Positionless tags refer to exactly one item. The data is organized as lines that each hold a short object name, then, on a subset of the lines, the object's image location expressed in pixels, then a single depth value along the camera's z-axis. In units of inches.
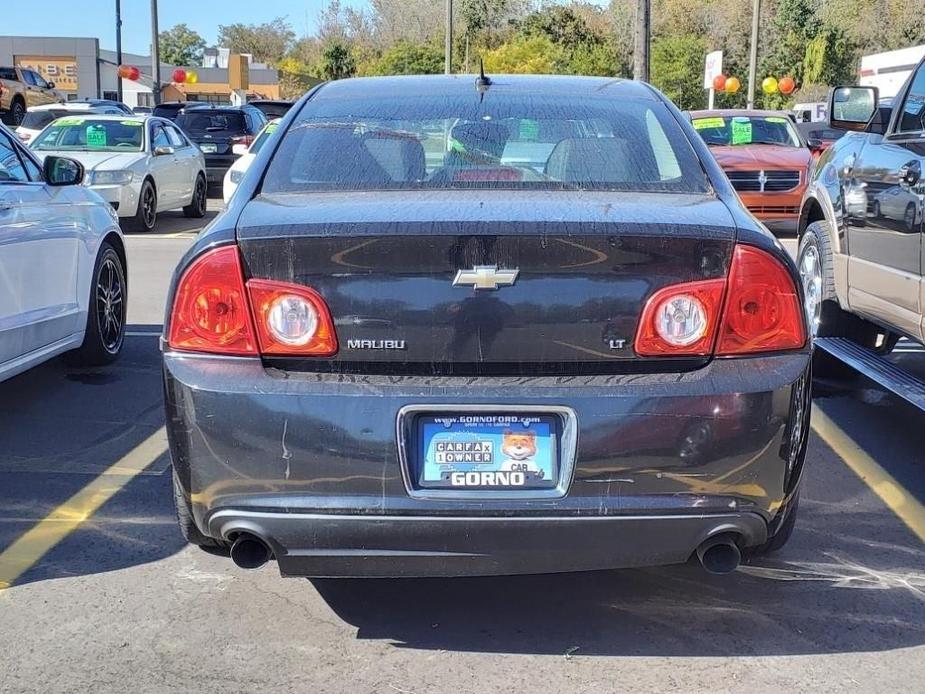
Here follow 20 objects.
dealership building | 2684.5
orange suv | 543.8
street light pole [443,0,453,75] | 1576.0
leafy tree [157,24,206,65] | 4793.3
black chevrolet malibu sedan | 115.4
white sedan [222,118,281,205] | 463.8
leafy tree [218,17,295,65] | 4200.3
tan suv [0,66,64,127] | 1349.7
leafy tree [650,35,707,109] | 2377.0
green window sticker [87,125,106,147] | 598.2
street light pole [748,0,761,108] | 1270.9
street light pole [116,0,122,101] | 1699.1
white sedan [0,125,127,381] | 211.8
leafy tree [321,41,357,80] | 2637.8
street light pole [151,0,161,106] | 1312.7
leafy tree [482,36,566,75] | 2309.3
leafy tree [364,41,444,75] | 2474.2
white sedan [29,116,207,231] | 553.6
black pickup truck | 193.8
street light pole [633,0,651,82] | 852.6
